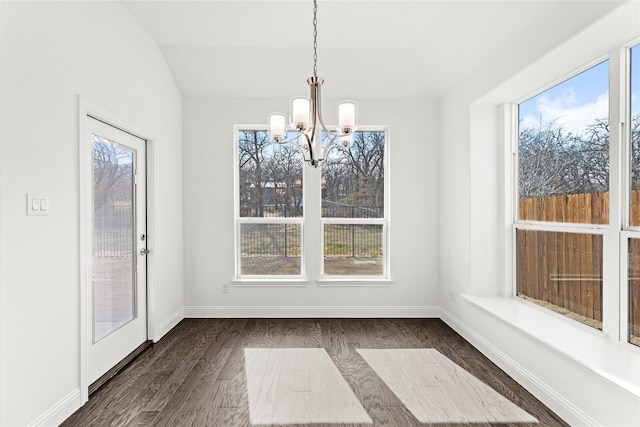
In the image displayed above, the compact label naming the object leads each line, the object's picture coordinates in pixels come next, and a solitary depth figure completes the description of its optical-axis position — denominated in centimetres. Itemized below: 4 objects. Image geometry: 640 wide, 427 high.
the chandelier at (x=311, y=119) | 237
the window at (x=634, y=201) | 227
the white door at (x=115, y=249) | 288
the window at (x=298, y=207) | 459
